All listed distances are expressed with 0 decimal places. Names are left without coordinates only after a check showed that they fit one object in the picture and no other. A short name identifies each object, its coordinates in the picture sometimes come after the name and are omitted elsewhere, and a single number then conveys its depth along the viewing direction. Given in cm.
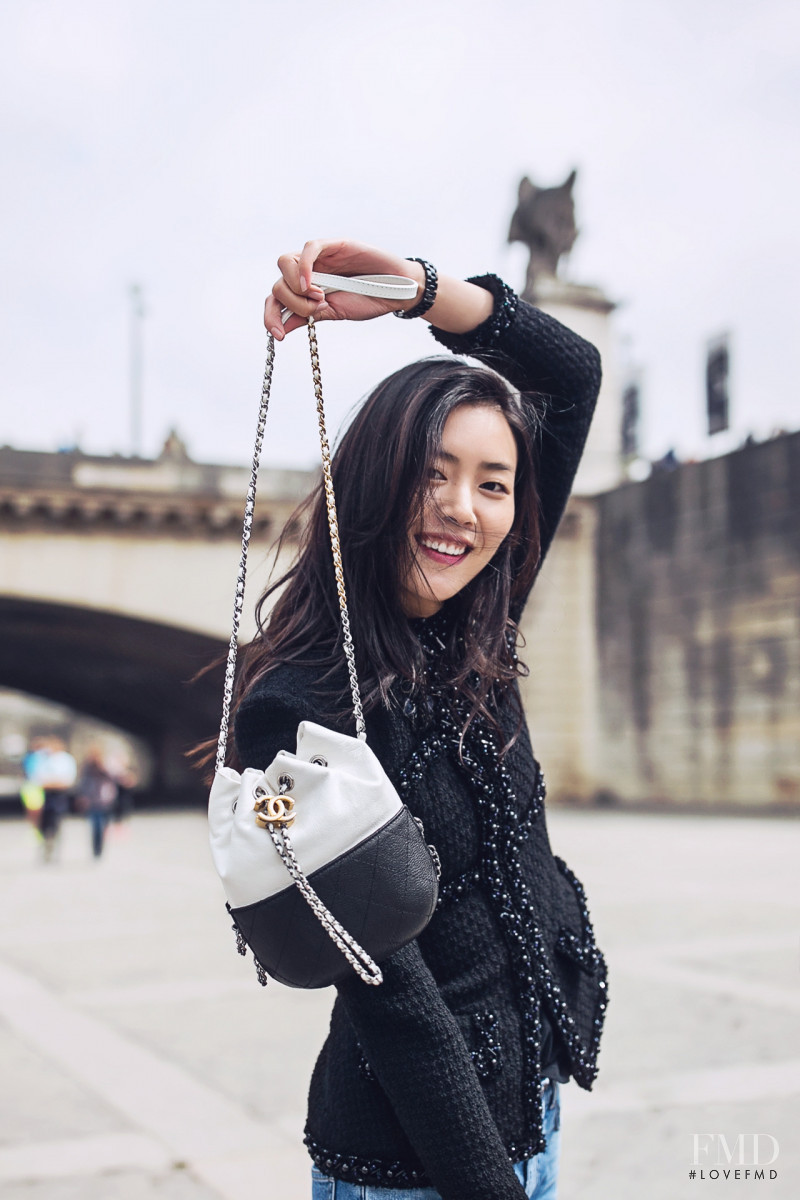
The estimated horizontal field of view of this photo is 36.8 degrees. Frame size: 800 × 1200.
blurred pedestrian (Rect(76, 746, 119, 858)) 1366
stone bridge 2012
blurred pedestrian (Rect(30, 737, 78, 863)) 1334
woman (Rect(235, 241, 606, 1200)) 133
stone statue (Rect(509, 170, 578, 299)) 2164
